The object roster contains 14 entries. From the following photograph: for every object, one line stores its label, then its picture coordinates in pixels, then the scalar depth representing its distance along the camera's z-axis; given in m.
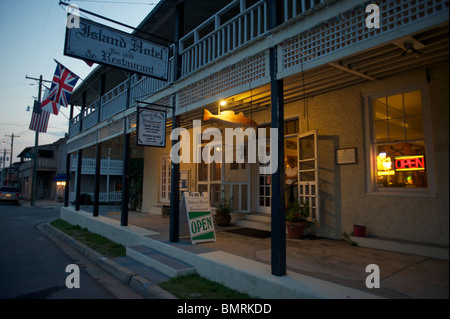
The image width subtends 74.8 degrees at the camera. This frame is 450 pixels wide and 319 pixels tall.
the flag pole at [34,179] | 24.17
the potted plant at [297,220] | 6.51
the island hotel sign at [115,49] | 5.38
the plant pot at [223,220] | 8.79
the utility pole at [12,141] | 51.25
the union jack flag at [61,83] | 11.26
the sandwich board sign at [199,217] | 6.29
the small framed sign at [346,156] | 6.05
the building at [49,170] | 33.81
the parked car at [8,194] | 26.19
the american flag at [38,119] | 18.48
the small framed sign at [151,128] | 7.00
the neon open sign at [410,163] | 5.16
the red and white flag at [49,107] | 12.44
